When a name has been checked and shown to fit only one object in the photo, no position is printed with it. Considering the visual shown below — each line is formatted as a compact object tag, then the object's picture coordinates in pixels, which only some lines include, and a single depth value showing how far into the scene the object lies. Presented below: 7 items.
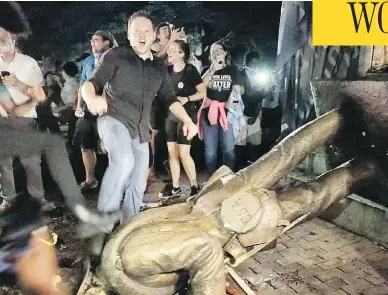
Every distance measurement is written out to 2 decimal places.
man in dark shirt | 3.09
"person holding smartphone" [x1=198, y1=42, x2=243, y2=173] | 4.09
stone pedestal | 2.60
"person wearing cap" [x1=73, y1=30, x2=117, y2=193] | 3.50
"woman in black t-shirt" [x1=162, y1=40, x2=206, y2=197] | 3.81
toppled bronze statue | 1.96
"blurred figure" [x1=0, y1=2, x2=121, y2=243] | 3.32
